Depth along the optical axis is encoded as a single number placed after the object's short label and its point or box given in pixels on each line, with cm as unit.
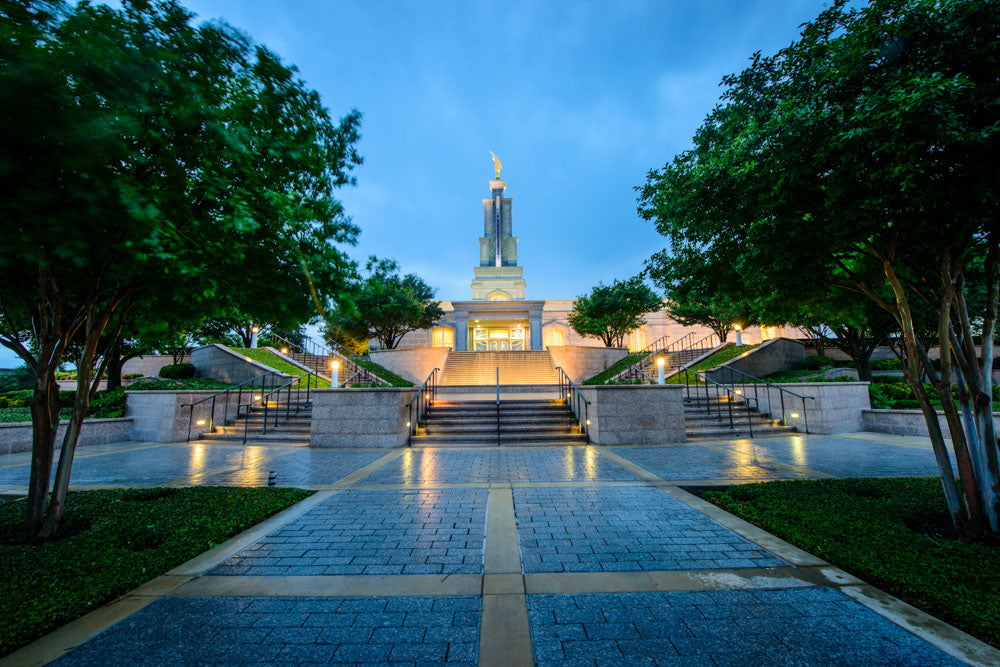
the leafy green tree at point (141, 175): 259
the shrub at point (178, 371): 2099
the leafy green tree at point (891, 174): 354
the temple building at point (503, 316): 2806
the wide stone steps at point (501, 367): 2116
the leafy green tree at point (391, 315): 2667
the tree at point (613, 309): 2812
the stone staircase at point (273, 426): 1167
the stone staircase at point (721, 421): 1154
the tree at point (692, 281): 633
